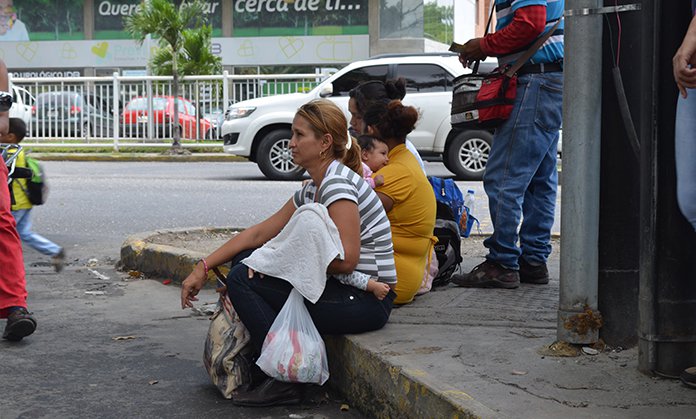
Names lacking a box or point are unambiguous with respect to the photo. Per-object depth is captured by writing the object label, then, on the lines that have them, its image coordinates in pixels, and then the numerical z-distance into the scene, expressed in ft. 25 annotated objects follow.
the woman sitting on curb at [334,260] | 12.66
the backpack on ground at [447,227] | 17.51
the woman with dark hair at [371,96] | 17.62
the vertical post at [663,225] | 10.25
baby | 16.43
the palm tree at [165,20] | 71.67
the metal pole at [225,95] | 63.18
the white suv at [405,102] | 45.09
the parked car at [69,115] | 65.72
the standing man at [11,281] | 15.26
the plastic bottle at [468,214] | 19.67
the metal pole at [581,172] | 11.67
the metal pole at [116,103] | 65.77
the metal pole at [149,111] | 65.16
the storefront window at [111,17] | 117.50
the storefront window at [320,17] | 109.50
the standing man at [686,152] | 9.66
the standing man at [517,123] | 16.47
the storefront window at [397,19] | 108.17
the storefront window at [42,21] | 117.50
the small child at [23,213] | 21.12
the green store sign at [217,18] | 109.70
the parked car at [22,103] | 61.13
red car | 64.44
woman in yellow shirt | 15.21
